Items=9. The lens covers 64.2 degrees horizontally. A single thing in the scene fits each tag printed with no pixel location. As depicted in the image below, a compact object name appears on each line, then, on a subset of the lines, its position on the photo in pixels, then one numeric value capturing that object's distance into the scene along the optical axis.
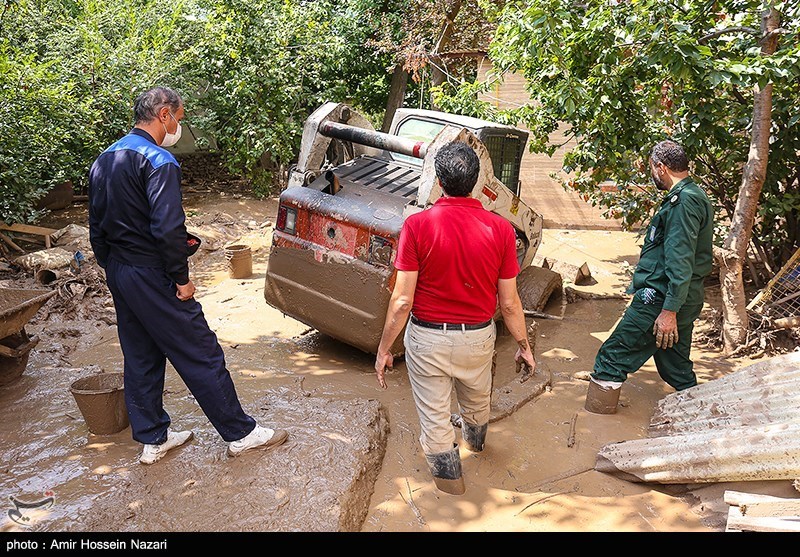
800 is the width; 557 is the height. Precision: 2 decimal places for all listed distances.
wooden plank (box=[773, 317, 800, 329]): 5.34
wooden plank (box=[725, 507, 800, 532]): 2.83
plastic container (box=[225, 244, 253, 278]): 7.56
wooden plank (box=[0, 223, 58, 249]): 7.59
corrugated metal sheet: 3.13
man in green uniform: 4.05
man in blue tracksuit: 3.25
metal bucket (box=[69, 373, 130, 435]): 3.67
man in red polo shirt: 3.20
